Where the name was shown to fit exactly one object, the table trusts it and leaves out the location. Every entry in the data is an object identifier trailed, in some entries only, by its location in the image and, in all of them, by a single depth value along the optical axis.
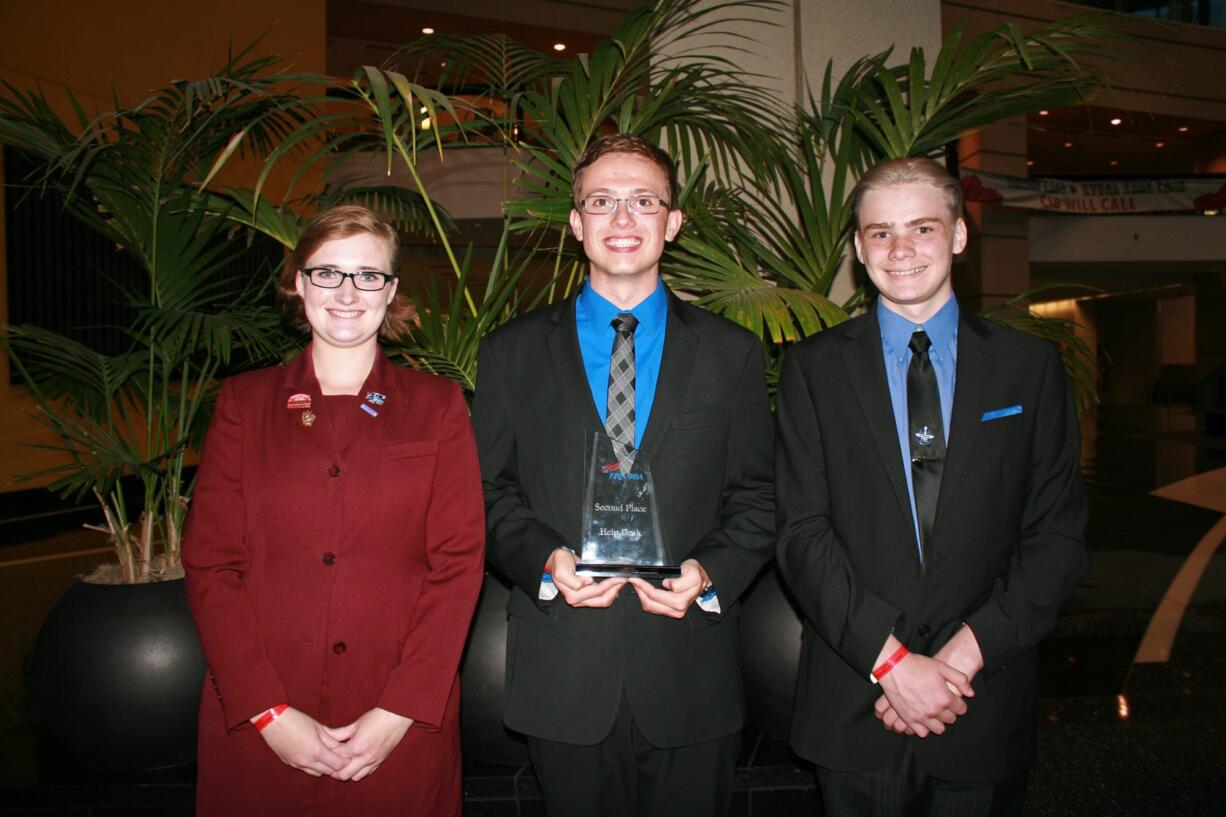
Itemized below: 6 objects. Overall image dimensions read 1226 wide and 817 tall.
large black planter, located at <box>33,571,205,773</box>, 2.99
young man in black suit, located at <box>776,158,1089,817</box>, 1.79
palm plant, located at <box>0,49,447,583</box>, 2.94
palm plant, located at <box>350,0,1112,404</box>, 2.93
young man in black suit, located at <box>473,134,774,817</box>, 1.86
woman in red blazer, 1.74
